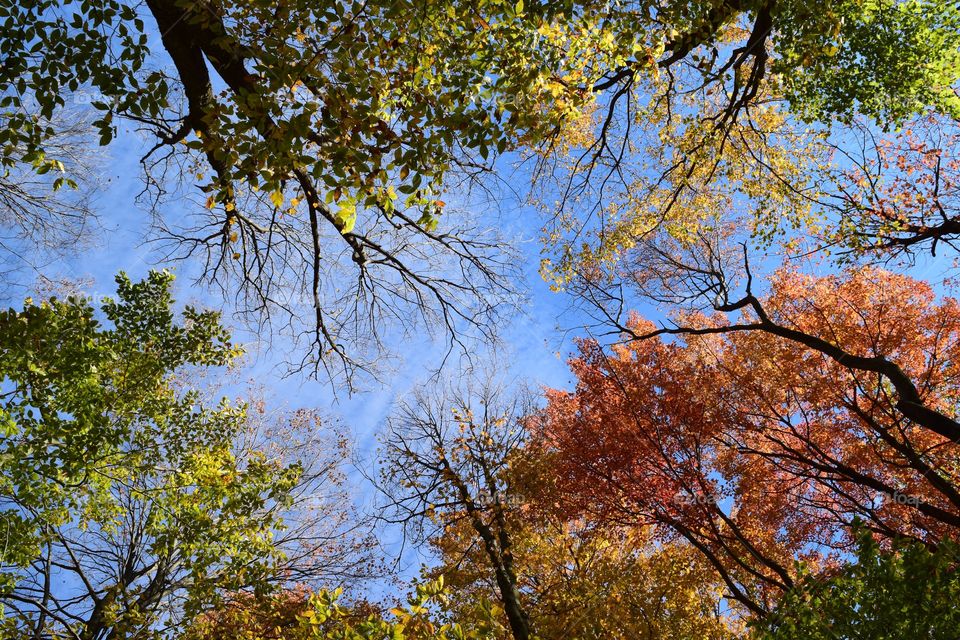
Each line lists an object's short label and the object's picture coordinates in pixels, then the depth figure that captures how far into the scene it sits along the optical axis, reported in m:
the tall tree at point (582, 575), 9.20
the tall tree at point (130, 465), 6.57
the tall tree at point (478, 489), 10.69
